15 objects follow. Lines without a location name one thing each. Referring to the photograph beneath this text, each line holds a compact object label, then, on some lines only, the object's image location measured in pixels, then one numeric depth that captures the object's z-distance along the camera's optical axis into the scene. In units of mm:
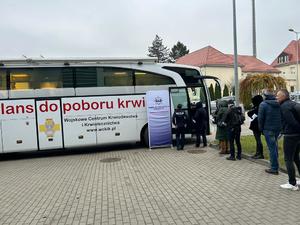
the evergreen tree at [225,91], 36018
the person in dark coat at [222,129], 7524
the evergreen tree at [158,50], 68490
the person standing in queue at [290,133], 4465
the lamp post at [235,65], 10308
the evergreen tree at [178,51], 67764
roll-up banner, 9043
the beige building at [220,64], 42087
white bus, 8544
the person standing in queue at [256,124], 6736
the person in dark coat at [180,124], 8737
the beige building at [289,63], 53567
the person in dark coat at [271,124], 5468
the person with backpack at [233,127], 6962
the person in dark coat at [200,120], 8884
